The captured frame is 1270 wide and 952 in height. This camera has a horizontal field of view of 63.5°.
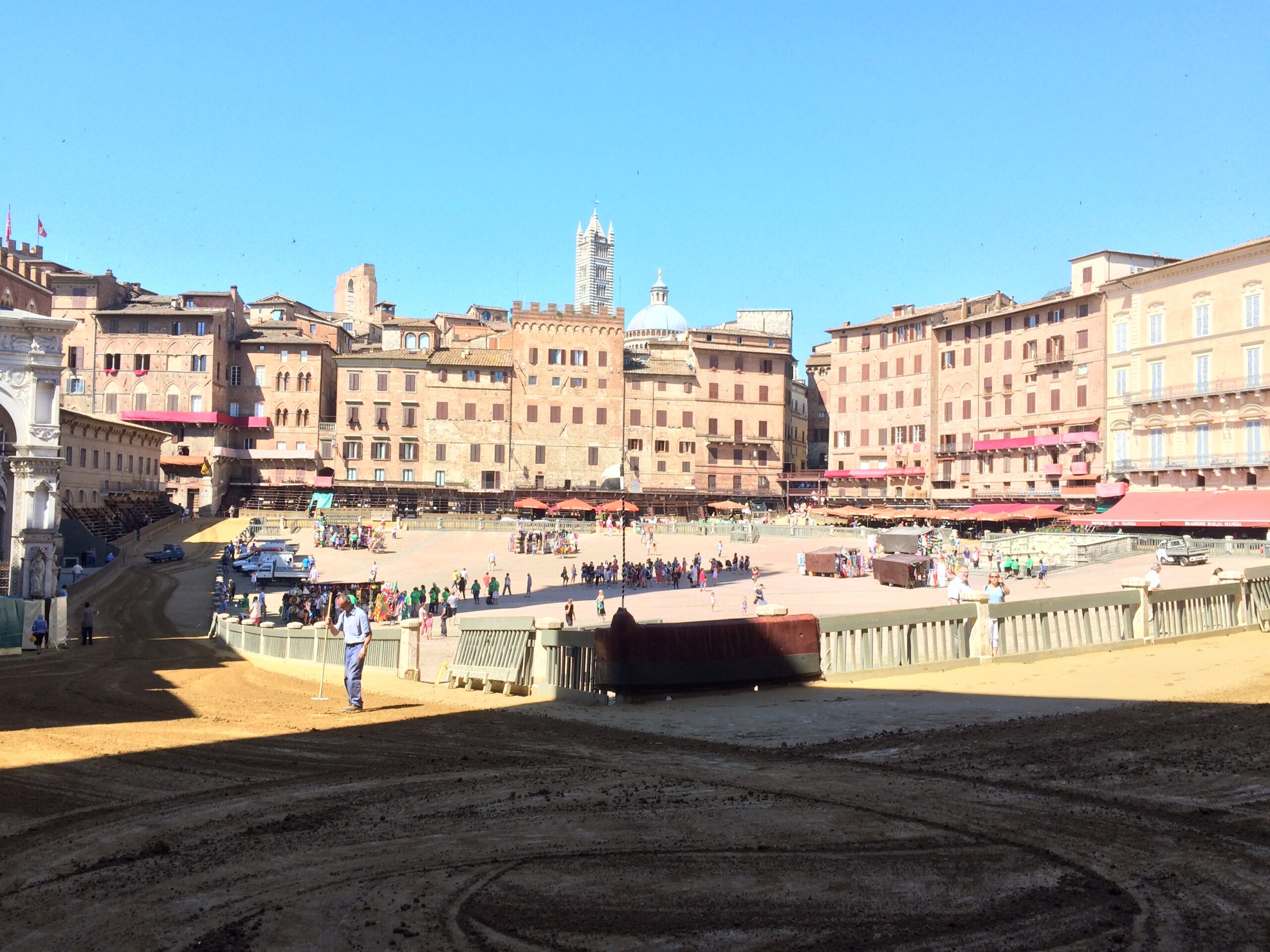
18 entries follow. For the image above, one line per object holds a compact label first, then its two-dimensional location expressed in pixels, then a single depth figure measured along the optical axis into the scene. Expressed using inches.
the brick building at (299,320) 3380.9
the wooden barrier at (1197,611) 689.0
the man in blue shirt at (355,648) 517.3
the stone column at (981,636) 595.2
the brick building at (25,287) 1989.3
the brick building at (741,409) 3476.9
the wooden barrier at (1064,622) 608.1
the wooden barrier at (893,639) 557.3
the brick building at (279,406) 3189.0
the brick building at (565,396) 3304.6
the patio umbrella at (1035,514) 2434.8
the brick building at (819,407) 4163.4
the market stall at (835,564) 1909.4
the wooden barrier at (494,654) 568.4
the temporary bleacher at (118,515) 2197.3
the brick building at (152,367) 3051.2
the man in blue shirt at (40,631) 1065.5
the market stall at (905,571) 1659.7
